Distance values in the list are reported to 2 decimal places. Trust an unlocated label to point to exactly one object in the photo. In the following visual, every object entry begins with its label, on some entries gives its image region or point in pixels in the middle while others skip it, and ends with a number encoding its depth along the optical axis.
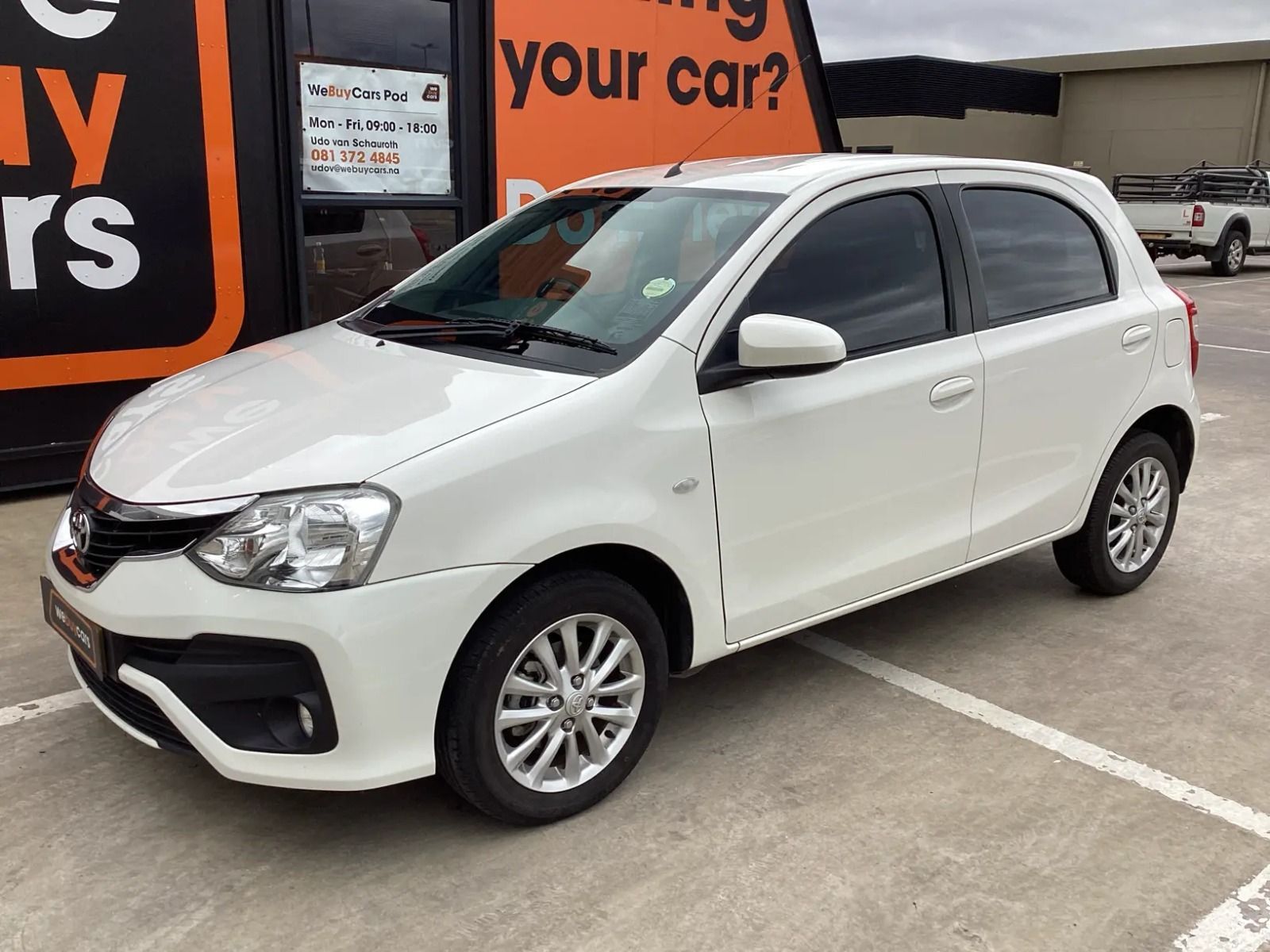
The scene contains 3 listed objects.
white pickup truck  19.94
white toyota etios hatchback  2.65
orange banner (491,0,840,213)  7.32
